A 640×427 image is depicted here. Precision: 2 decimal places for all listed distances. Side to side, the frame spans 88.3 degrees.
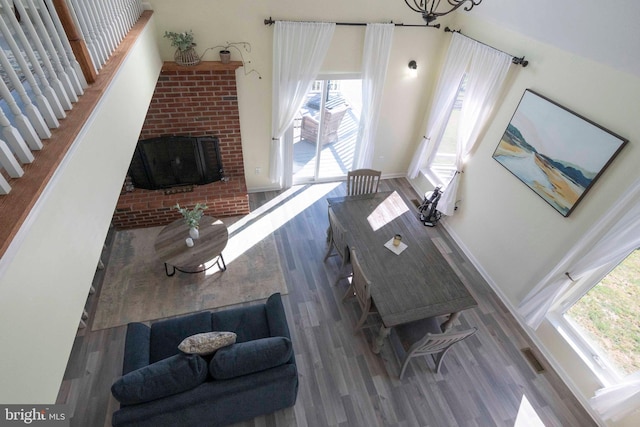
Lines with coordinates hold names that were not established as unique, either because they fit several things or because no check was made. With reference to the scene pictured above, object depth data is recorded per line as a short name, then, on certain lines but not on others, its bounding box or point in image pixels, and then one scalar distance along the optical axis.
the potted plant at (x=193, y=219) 3.91
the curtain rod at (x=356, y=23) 3.90
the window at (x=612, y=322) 2.99
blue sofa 2.35
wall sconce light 4.72
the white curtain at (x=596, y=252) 2.74
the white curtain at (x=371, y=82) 4.34
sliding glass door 5.07
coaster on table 3.60
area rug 3.74
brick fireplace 4.13
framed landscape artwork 2.97
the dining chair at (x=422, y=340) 2.80
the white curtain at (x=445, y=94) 4.33
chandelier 2.00
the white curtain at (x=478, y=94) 3.80
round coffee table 3.76
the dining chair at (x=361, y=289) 3.16
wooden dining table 3.14
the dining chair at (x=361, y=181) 4.54
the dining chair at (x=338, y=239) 3.74
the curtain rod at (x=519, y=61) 3.53
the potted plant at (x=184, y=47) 3.73
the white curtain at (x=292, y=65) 4.05
